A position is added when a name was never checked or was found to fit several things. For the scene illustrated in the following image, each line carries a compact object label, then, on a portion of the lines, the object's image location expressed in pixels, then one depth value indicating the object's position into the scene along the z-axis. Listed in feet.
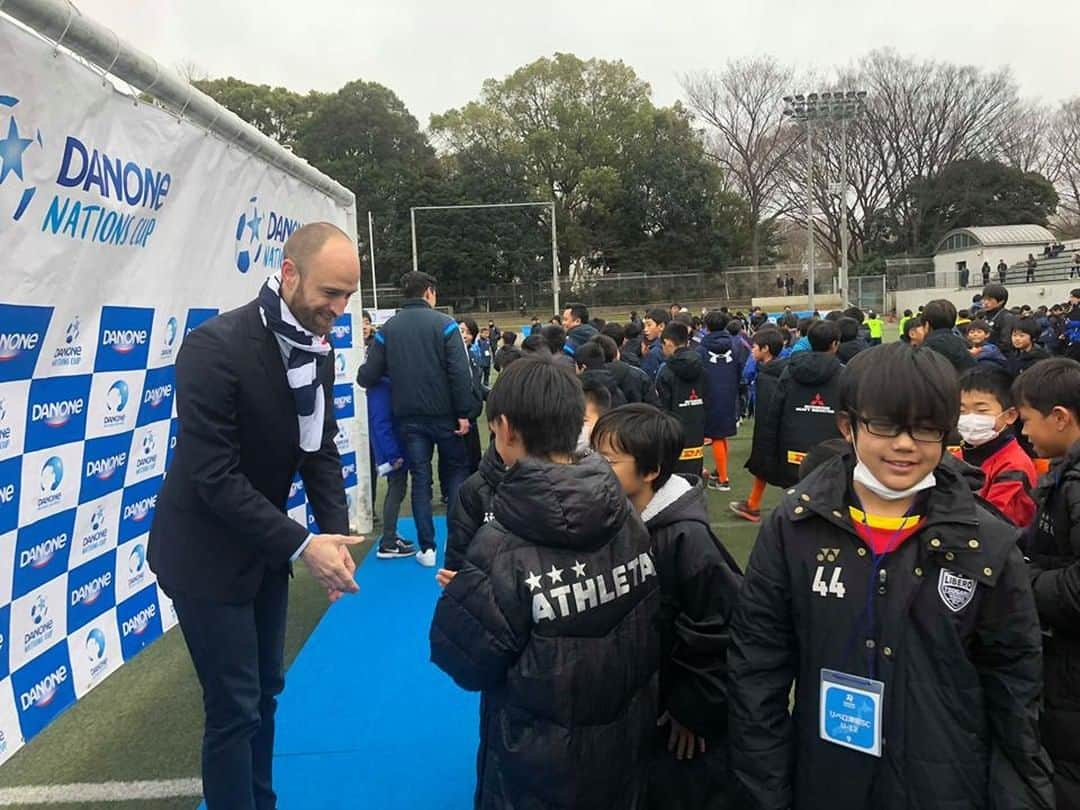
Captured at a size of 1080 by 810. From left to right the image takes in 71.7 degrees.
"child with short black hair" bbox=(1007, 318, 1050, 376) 20.72
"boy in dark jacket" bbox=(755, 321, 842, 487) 17.30
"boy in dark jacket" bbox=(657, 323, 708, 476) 21.24
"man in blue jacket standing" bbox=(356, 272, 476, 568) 16.72
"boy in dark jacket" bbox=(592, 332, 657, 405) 19.03
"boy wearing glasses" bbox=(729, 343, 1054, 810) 4.97
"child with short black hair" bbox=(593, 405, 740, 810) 6.58
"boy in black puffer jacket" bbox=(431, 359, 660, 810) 5.45
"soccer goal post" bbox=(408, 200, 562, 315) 105.91
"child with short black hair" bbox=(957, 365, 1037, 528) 8.18
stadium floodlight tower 102.32
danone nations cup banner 7.16
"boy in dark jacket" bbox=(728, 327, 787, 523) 18.80
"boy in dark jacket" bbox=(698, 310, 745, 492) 23.72
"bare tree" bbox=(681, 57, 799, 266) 135.13
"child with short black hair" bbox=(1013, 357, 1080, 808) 6.15
